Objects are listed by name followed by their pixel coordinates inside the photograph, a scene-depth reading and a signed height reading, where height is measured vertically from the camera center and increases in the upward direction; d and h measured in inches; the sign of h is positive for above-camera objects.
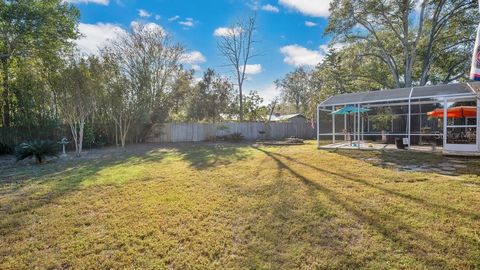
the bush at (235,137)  685.3 -19.6
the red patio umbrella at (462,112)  320.5 +20.4
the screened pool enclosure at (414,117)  312.0 +20.5
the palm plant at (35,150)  319.9 -23.3
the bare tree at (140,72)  501.4 +153.6
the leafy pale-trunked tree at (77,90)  383.9 +67.4
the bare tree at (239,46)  923.4 +320.7
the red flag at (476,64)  137.6 +35.5
